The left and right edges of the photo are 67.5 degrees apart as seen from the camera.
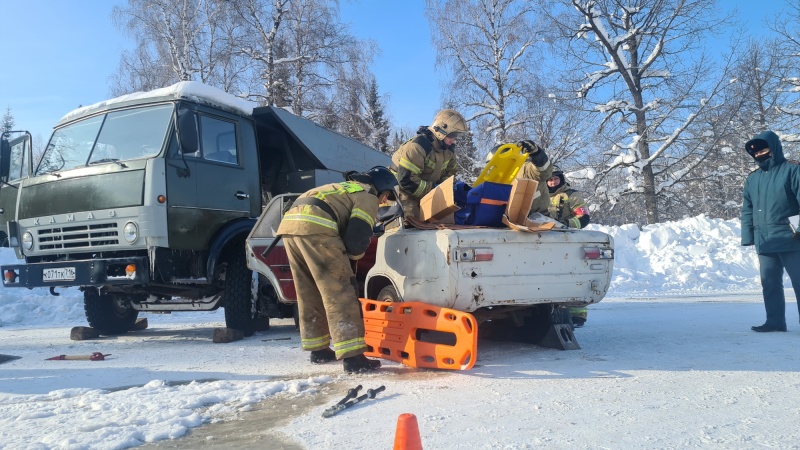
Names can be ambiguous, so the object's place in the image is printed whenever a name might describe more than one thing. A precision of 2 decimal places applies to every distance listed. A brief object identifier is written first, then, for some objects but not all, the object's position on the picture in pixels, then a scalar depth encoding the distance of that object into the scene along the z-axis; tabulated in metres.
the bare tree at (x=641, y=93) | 20.33
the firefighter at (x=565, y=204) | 6.93
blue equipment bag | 4.65
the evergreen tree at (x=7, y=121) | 48.34
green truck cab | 5.94
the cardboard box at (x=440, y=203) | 4.57
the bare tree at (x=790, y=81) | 23.11
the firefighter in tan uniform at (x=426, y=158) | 5.25
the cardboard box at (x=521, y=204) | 4.49
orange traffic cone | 2.14
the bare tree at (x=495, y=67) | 23.59
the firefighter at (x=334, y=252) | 4.28
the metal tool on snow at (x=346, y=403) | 3.19
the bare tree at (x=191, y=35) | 22.28
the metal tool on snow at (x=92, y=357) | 5.41
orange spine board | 3.93
